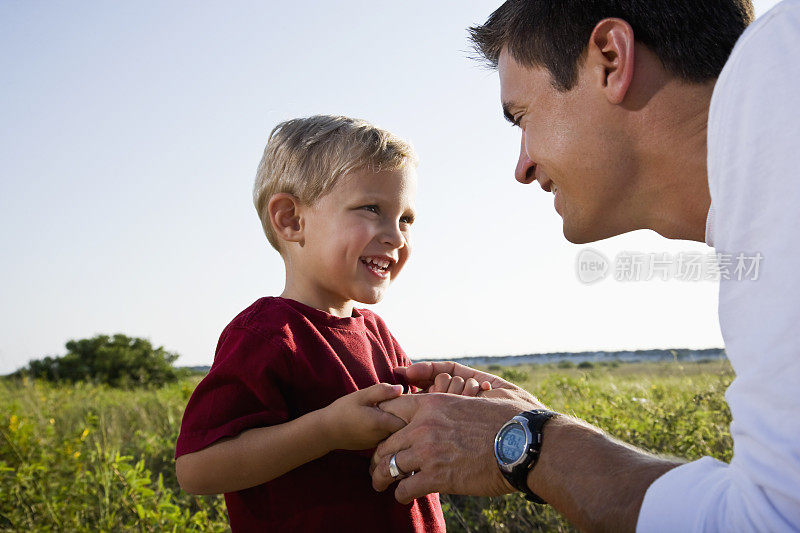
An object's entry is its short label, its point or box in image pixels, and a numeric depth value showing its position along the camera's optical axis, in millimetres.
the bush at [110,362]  19188
